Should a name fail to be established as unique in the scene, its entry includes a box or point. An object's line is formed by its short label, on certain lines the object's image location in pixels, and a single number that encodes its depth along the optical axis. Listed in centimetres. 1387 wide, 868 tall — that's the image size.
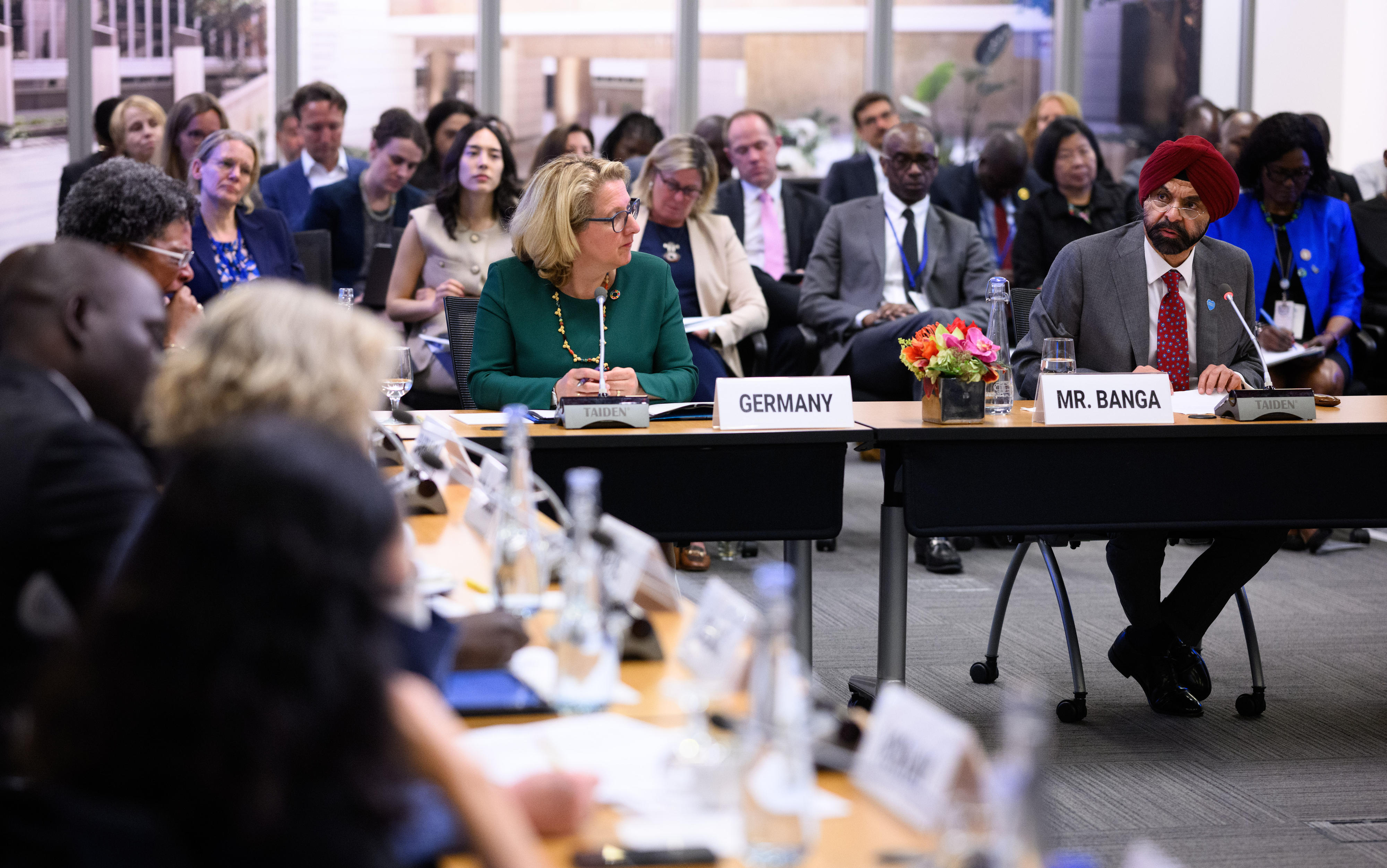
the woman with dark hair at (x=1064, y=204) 1135
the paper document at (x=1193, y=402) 632
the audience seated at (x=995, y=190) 1276
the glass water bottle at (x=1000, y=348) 626
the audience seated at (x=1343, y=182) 1279
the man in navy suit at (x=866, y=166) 1310
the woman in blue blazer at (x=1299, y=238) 1060
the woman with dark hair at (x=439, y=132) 1262
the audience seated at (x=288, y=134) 1256
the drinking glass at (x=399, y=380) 594
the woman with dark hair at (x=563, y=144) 1148
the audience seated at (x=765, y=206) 1210
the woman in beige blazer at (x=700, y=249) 998
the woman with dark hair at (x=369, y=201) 1111
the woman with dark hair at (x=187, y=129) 1039
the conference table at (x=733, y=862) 214
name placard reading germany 576
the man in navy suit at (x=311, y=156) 1187
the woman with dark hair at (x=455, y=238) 996
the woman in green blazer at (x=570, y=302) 672
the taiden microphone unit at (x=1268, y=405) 593
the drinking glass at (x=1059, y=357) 622
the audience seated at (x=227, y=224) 885
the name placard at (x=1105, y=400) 584
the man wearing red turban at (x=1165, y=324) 669
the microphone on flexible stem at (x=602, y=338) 608
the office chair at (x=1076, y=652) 660
